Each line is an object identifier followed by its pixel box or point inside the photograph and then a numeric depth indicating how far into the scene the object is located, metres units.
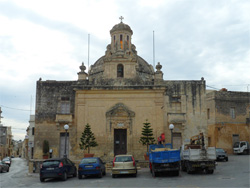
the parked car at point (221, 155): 27.14
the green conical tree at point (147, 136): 25.02
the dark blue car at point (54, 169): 16.69
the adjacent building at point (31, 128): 54.58
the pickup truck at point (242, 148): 34.47
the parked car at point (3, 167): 27.60
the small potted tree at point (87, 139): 25.12
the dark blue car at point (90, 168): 17.23
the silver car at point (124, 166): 17.31
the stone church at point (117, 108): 26.50
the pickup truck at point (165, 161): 16.83
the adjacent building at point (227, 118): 36.97
